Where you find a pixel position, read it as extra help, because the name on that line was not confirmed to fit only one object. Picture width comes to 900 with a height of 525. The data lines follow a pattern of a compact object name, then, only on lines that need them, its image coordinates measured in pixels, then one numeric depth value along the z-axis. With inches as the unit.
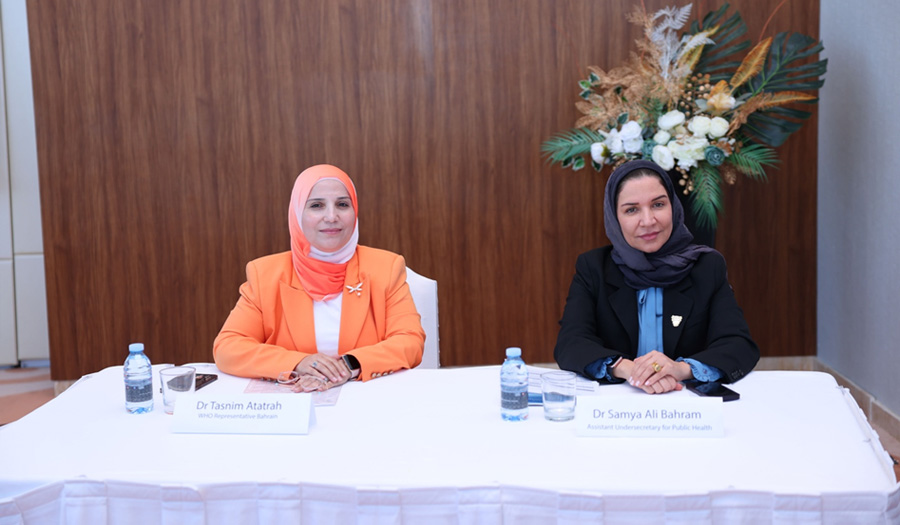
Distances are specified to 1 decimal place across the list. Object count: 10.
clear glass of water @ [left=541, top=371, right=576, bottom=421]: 67.4
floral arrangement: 131.6
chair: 104.5
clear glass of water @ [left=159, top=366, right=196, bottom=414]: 72.4
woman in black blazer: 90.6
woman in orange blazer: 95.3
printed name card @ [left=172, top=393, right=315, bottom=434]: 65.1
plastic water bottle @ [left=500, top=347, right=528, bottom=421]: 67.6
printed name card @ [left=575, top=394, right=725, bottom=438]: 62.0
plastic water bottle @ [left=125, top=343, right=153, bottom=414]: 72.7
